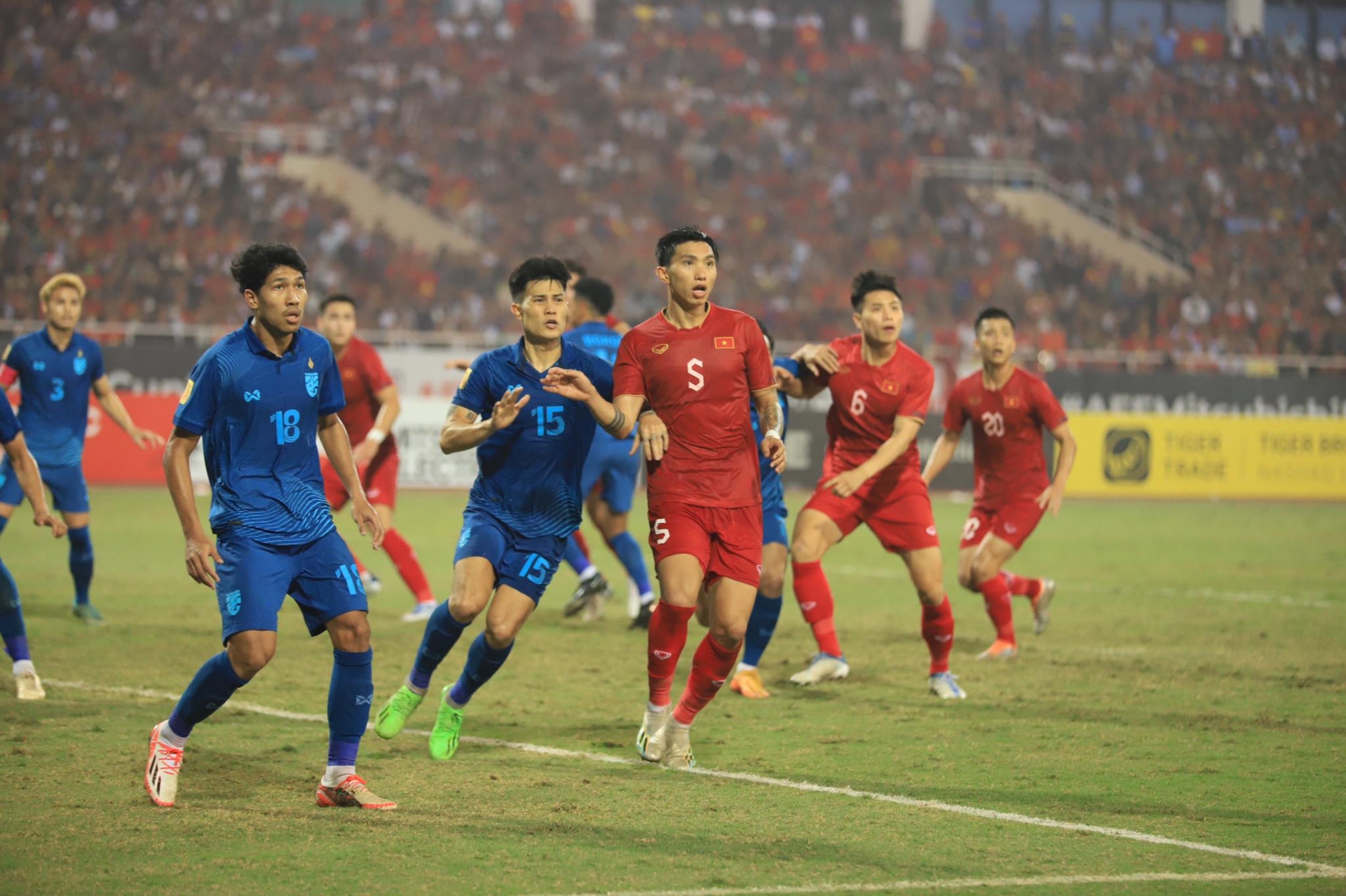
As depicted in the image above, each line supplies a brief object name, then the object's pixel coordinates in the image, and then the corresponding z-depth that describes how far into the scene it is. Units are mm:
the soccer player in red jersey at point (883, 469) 17703
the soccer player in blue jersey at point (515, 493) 13836
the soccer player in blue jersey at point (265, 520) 11711
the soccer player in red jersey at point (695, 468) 13797
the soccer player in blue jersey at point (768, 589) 18187
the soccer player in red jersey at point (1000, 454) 20453
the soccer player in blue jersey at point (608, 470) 23391
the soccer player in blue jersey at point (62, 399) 21797
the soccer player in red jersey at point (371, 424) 23094
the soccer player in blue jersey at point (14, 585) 14758
